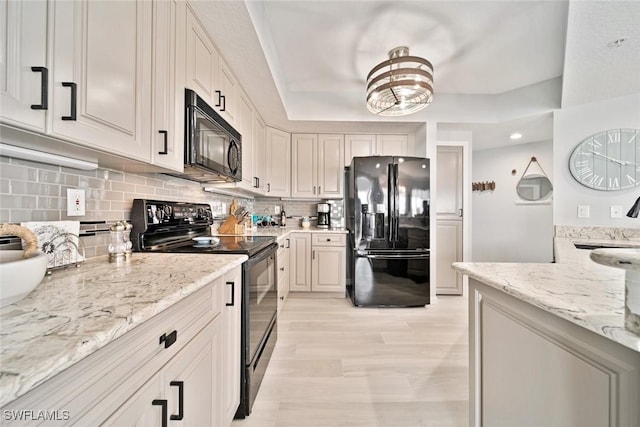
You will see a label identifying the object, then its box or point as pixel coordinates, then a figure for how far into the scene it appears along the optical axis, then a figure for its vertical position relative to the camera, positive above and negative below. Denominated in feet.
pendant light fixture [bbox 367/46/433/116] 6.20 +3.36
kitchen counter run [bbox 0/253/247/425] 1.22 -0.70
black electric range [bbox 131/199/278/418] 4.35 -0.73
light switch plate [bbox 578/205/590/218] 8.02 +0.20
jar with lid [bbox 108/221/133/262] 3.60 -0.43
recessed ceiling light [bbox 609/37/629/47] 5.79 +4.20
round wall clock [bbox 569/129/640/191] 7.66 +1.83
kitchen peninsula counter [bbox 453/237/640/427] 1.83 -1.25
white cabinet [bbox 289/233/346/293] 10.46 -2.00
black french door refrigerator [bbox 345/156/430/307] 9.45 -0.55
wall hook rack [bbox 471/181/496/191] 13.73 +1.74
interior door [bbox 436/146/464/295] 11.04 -0.08
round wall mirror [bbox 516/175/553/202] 12.66 +1.55
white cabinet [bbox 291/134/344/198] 11.46 +2.36
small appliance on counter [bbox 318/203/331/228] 11.85 +0.02
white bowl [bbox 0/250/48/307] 1.65 -0.45
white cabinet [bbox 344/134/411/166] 11.24 +3.24
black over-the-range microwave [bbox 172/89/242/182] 4.43 +1.46
